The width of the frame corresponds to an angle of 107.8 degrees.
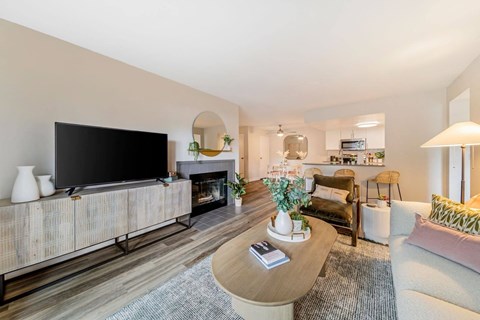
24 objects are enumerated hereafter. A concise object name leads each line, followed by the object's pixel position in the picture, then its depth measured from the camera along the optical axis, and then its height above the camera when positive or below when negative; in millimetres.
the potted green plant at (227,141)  4023 +419
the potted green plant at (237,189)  4083 -705
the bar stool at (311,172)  4410 -337
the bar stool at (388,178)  3414 -385
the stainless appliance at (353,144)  5461 +455
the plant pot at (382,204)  2551 -667
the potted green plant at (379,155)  4598 +88
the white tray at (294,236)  1624 -734
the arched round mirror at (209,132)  3484 +562
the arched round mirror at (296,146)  7593 +560
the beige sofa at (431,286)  896 -775
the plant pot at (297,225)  1749 -667
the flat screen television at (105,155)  1818 +49
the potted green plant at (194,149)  3316 +191
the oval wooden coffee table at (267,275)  1020 -783
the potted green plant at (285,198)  1653 -373
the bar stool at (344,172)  3991 -313
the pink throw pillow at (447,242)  1161 -624
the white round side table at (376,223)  2408 -921
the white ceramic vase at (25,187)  1549 -244
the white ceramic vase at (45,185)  1758 -264
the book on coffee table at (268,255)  1275 -736
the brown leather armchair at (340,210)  2412 -746
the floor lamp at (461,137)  1593 +201
